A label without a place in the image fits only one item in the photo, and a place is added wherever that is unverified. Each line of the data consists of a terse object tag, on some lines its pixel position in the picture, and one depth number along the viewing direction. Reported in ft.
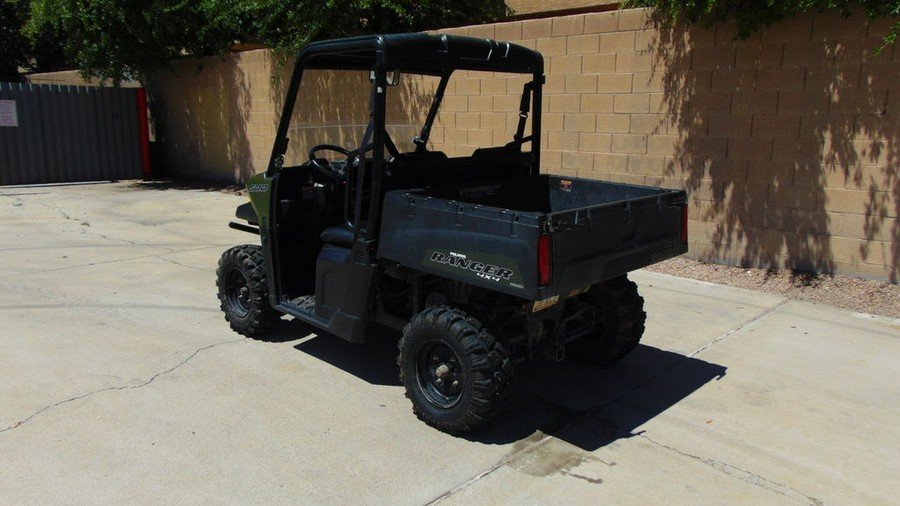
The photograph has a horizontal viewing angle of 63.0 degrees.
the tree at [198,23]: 36.78
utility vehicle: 12.55
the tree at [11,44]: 72.95
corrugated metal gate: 46.88
